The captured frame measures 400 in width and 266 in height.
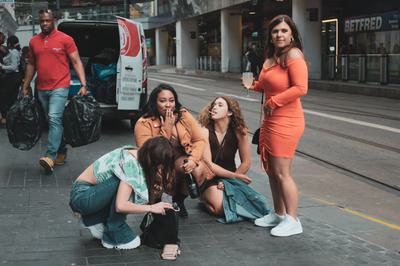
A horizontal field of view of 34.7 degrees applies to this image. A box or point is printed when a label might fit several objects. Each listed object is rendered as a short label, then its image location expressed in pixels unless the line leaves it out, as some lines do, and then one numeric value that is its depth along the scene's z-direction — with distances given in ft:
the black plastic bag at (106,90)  37.27
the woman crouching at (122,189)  14.64
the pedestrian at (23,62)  40.28
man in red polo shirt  25.11
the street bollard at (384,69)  73.30
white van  35.12
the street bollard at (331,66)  87.58
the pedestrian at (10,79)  38.96
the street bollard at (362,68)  78.28
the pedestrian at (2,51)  39.70
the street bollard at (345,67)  83.46
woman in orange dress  16.63
